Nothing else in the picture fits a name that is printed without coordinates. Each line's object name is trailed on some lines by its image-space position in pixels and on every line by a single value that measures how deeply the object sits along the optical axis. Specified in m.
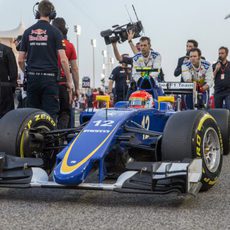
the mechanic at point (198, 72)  14.74
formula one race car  6.82
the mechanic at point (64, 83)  11.69
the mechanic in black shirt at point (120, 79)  19.82
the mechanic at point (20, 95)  13.82
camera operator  13.02
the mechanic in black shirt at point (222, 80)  17.78
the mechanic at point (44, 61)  10.21
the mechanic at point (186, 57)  17.11
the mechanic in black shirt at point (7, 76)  12.20
